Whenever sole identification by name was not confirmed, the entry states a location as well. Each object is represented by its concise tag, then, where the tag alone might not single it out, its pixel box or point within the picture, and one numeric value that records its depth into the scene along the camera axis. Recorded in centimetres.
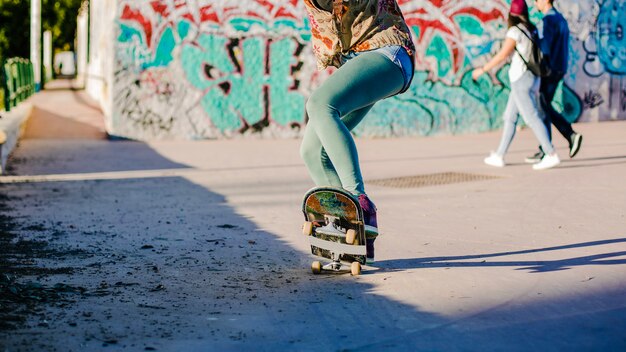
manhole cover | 909
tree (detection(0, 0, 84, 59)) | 5881
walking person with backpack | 980
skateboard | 452
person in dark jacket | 985
